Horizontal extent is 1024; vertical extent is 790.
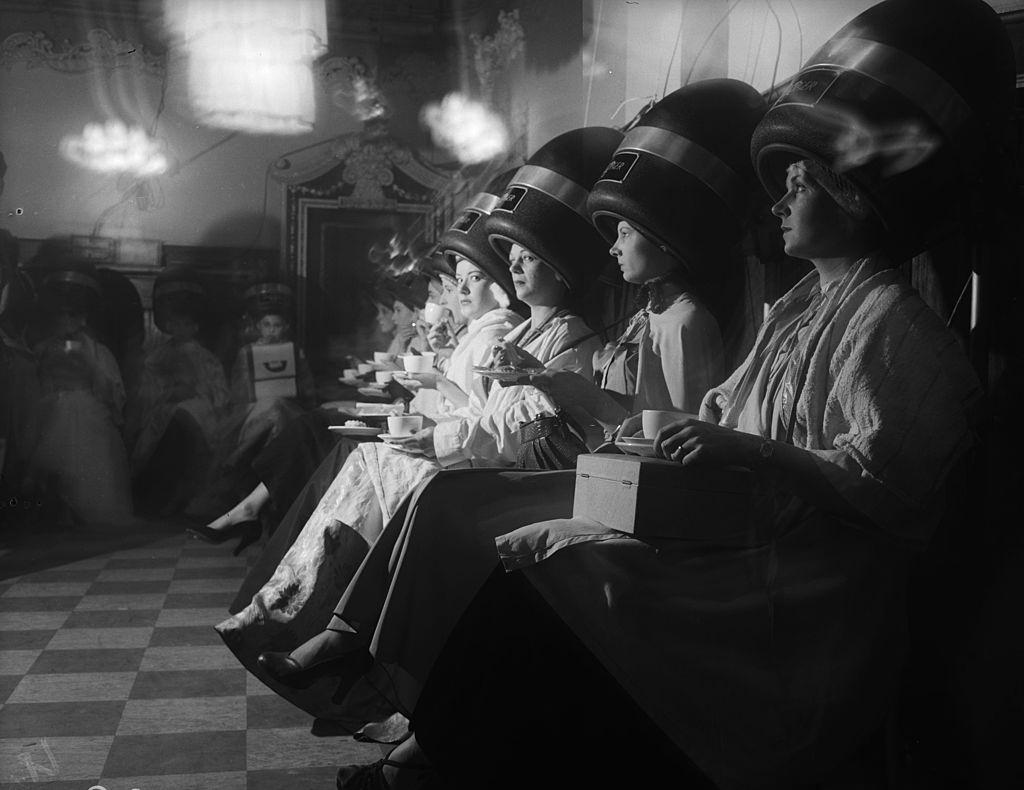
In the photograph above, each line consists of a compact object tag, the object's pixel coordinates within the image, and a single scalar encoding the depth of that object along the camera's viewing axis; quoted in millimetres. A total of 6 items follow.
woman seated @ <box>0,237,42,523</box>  4855
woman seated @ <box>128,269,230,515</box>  5094
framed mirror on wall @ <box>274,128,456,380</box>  4711
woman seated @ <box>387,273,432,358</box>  4746
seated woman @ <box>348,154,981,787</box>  1464
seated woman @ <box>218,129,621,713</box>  2693
